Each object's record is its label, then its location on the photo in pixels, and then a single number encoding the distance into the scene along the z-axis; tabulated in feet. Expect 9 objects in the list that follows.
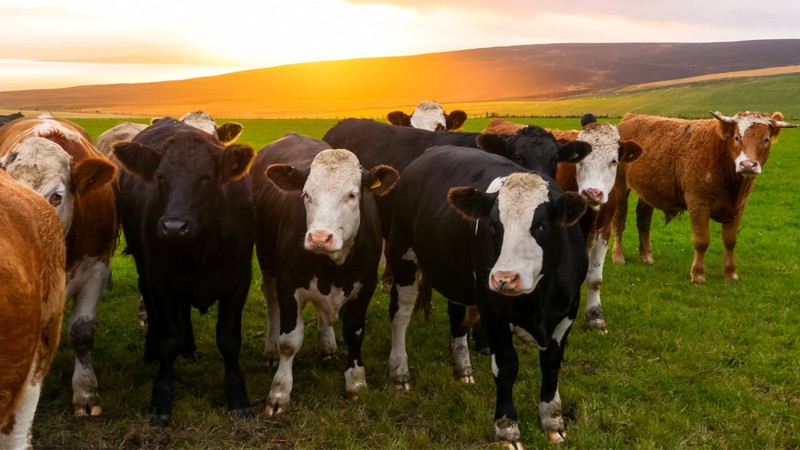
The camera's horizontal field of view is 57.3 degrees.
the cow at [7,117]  32.45
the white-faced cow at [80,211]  16.81
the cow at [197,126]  27.07
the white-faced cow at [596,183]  23.07
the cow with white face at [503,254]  14.89
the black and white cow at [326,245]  17.24
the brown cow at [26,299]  8.59
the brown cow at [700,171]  31.12
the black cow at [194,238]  17.21
